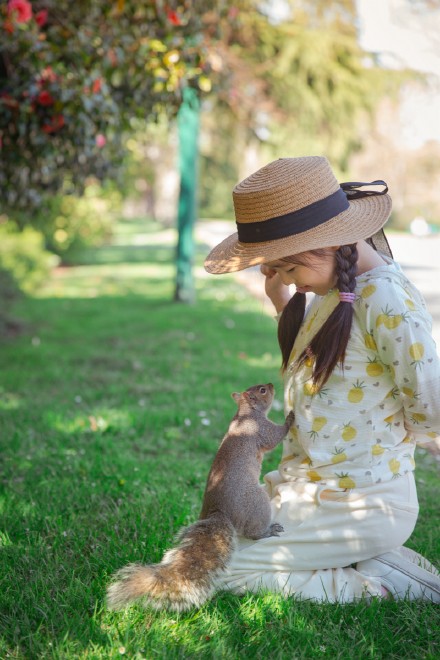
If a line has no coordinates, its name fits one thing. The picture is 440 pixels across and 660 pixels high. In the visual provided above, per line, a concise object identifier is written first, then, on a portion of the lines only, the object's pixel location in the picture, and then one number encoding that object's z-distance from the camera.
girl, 2.50
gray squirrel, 2.45
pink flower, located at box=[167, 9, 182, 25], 5.53
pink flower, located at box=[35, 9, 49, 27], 5.14
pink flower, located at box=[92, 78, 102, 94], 4.95
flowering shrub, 4.79
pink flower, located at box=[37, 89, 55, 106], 4.79
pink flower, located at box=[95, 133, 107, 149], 5.55
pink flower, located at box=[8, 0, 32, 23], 4.62
